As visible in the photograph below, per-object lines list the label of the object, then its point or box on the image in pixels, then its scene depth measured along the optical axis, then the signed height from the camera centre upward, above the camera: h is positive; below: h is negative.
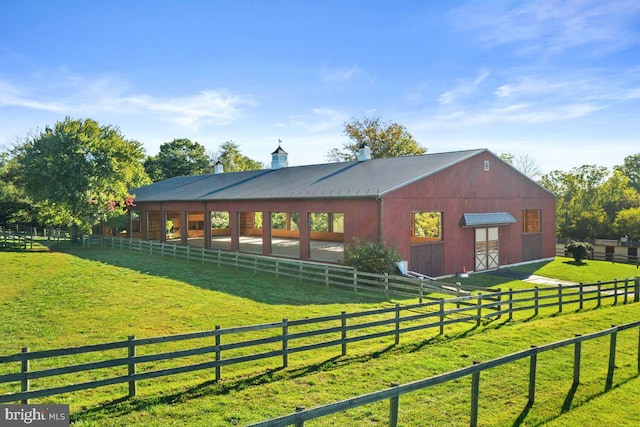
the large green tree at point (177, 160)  57.62 +7.60
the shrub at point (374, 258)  16.92 -1.56
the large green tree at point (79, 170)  27.72 +3.05
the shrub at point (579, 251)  26.69 -2.07
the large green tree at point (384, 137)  53.94 +9.62
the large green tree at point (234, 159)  65.81 +8.77
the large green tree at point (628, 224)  35.34 -0.65
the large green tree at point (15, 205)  40.62 +1.29
